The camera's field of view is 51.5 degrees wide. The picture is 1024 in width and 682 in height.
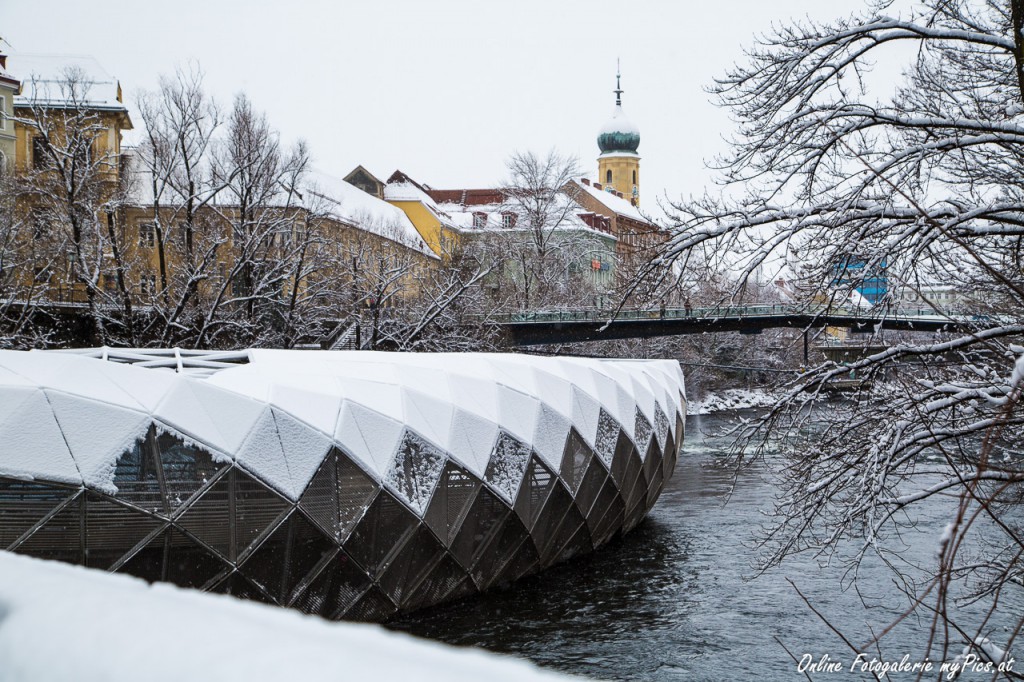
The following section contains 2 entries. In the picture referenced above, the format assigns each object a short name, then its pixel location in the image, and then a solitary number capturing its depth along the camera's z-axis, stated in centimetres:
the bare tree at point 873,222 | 1027
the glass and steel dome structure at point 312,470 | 1379
